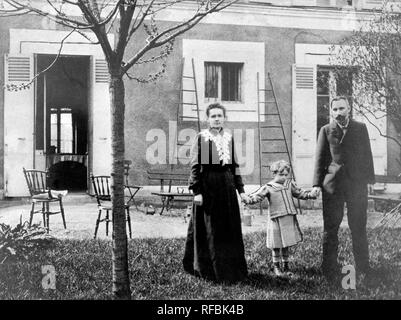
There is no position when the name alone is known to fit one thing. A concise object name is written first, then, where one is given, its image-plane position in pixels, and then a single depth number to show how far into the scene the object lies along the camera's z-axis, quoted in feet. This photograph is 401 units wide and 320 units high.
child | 13.53
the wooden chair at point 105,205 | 17.04
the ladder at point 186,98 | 21.44
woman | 12.78
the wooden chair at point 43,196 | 18.36
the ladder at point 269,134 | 21.63
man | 13.16
